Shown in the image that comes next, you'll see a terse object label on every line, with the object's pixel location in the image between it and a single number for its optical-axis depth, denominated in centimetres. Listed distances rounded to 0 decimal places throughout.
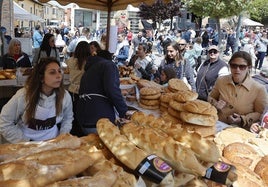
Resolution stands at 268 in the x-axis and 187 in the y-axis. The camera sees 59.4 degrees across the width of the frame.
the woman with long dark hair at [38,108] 189
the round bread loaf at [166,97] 239
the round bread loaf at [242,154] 131
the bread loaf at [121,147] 93
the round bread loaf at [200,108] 182
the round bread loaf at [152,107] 263
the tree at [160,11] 2101
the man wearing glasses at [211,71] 369
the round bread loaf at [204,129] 179
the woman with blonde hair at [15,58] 457
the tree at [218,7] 988
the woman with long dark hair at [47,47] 486
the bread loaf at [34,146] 97
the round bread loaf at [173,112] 204
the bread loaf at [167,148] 96
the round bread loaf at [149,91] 261
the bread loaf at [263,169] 120
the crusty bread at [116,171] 87
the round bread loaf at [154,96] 260
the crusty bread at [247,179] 108
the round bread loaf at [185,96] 206
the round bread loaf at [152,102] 261
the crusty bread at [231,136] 157
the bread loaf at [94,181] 80
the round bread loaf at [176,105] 200
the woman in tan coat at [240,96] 221
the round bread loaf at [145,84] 300
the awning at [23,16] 1153
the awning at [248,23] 2069
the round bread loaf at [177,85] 258
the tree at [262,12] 2681
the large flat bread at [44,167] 78
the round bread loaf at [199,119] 179
